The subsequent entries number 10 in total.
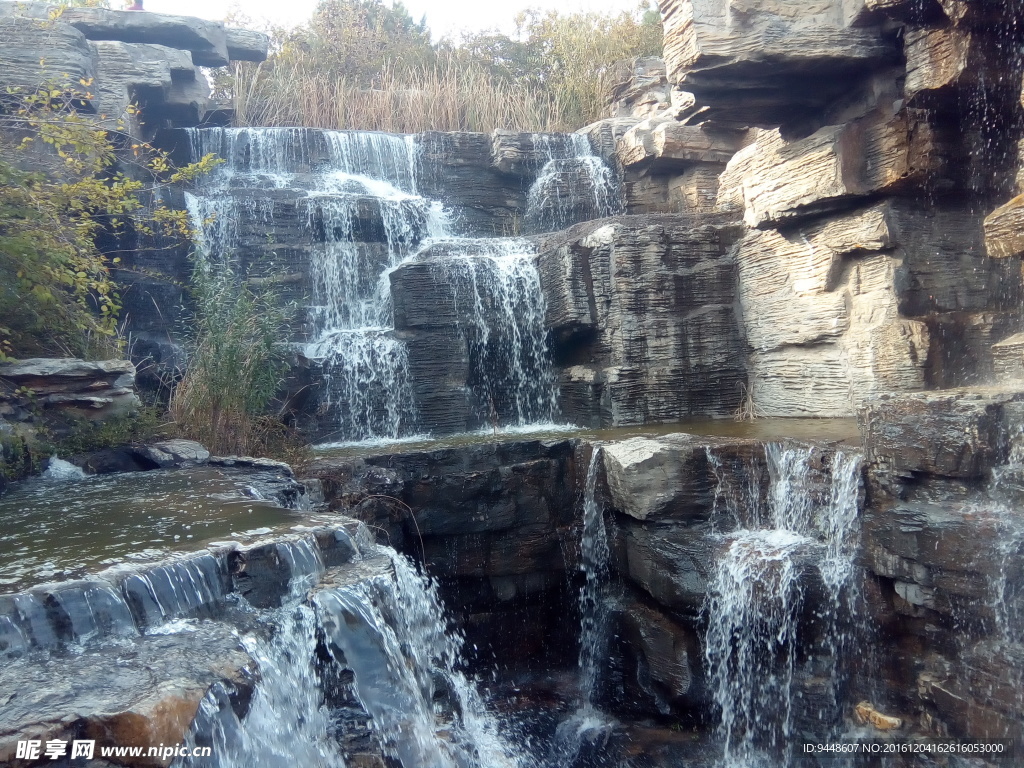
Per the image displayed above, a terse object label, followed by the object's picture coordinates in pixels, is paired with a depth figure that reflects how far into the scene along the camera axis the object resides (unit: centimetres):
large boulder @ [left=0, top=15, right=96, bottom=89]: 852
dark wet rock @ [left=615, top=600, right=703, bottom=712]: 502
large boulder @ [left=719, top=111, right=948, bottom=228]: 586
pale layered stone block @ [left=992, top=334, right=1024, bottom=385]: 496
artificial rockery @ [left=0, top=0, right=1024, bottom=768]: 361
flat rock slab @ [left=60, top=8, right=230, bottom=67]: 1030
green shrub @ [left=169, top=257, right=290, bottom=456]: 629
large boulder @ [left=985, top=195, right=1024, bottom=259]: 437
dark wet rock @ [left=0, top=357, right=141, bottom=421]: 576
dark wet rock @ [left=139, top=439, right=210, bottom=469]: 577
